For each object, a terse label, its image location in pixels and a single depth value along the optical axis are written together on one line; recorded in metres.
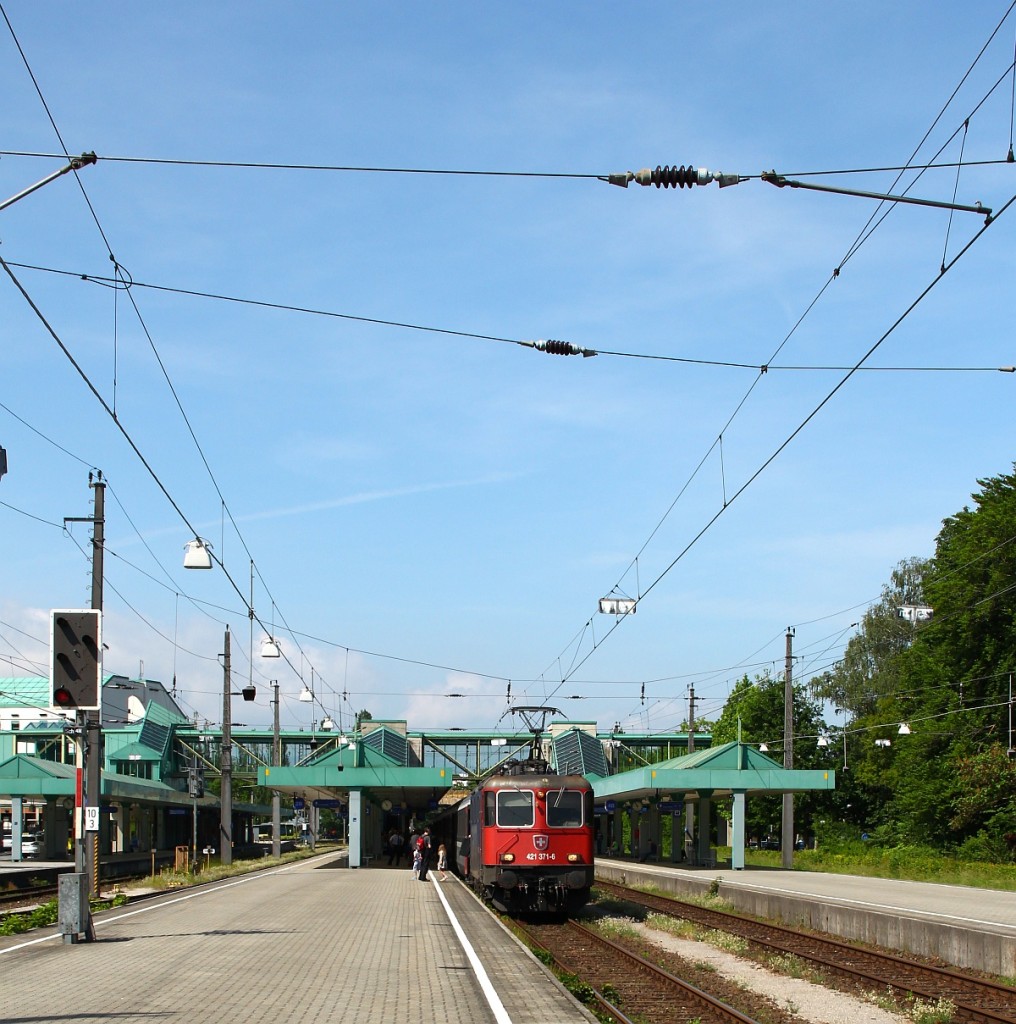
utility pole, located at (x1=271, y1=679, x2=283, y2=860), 55.62
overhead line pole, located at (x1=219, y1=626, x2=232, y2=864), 42.72
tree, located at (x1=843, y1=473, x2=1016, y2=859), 48.75
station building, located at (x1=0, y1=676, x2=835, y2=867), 42.38
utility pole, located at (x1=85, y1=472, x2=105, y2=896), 24.98
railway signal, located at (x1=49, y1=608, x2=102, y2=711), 16.64
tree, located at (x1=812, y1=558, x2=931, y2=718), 76.69
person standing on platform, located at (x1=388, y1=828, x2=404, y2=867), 51.76
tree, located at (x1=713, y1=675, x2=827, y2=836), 77.25
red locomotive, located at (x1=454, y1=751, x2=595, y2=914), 25.30
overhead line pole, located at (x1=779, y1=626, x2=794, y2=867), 44.47
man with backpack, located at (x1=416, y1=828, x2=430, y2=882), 36.98
